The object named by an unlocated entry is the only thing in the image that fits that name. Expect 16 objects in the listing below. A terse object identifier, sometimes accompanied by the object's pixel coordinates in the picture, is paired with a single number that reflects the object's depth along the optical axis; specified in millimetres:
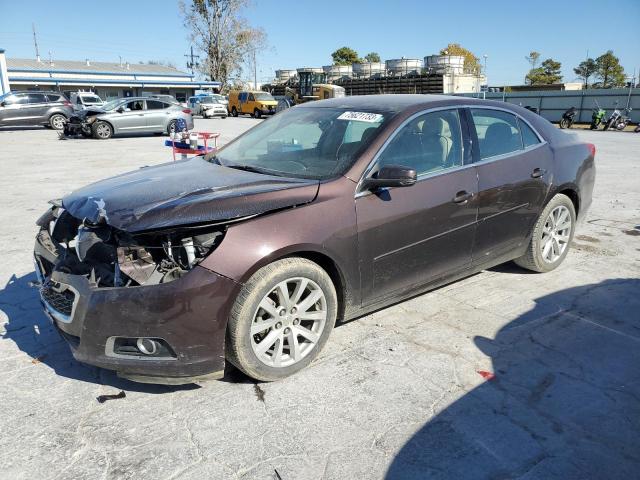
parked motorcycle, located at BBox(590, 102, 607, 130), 25375
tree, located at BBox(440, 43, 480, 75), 81625
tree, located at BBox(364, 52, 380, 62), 106962
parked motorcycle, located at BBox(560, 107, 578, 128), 26031
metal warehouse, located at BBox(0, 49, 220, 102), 48906
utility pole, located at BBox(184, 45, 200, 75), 72950
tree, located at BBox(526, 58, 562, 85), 72406
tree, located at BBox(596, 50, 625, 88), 63562
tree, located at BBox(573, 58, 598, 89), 66875
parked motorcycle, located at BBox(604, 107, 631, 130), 25000
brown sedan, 2707
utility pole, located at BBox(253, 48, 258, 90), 72769
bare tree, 61281
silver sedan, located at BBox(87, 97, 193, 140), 18875
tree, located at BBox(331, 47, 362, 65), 98125
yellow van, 37125
